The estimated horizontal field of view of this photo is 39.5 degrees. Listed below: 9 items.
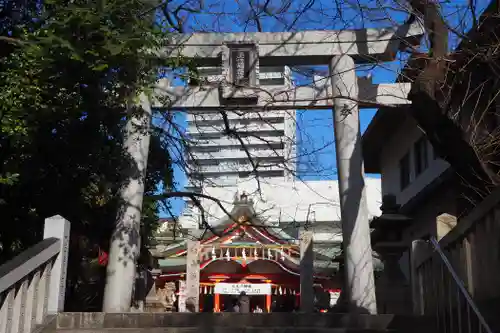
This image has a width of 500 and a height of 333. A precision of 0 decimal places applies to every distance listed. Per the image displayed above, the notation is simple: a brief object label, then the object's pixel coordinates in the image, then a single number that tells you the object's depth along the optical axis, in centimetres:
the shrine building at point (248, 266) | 2033
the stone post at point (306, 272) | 1463
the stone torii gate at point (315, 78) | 1017
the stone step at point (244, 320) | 688
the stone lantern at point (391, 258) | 1173
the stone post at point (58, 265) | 649
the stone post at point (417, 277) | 733
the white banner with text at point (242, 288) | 2250
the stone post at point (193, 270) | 1633
